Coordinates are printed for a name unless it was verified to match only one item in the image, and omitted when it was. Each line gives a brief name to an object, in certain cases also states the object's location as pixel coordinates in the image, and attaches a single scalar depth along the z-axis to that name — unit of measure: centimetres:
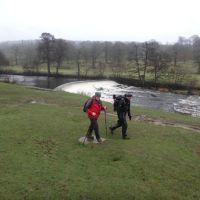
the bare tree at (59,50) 9000
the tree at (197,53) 8041
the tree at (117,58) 8903
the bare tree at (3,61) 9335
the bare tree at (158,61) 6938
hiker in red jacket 1208
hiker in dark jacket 1308
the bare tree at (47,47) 8831
